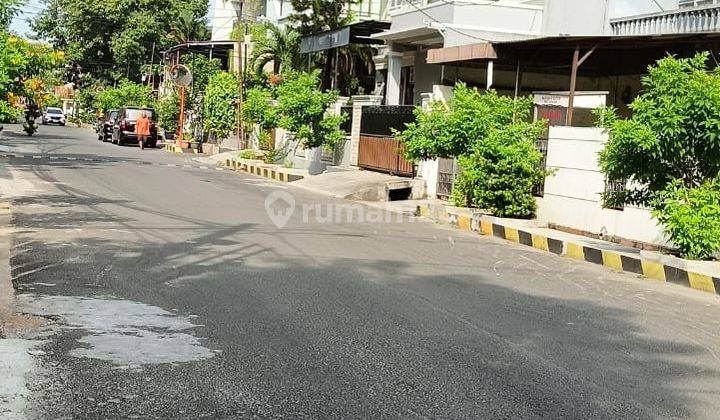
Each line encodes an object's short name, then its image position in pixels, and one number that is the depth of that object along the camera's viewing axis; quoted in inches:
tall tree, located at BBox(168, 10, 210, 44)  2532.0
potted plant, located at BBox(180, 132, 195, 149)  1828.2
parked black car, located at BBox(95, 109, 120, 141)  1987.0
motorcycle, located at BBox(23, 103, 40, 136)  1501.0
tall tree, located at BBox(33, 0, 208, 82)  2785.4
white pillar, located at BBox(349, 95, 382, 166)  1111.6
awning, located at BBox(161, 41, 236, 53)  1924.2
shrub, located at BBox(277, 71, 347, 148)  1108.5
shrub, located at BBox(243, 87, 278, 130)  1184.3
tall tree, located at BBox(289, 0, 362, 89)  1421.0
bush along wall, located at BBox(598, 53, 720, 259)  442.0
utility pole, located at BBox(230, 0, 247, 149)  1571.1
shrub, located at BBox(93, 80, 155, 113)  2529.5
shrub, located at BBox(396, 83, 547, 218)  662.5
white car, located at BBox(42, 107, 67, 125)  3198.8
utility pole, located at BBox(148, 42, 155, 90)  2768.2
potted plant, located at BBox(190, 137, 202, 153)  1784.0
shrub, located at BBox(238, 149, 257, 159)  1379.2
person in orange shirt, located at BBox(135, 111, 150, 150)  1761.8
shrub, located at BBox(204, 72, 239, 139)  1631.4
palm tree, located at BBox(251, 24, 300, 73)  1534.2
